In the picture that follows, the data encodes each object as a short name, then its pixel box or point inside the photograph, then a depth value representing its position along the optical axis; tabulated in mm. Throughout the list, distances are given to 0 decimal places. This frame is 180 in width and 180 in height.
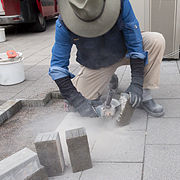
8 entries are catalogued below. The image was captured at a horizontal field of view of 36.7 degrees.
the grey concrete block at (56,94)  3633
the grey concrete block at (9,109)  3158
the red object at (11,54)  4151
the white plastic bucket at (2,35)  8156
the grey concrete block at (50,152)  1919
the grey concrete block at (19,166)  1740
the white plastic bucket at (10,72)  4105
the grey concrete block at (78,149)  1918
